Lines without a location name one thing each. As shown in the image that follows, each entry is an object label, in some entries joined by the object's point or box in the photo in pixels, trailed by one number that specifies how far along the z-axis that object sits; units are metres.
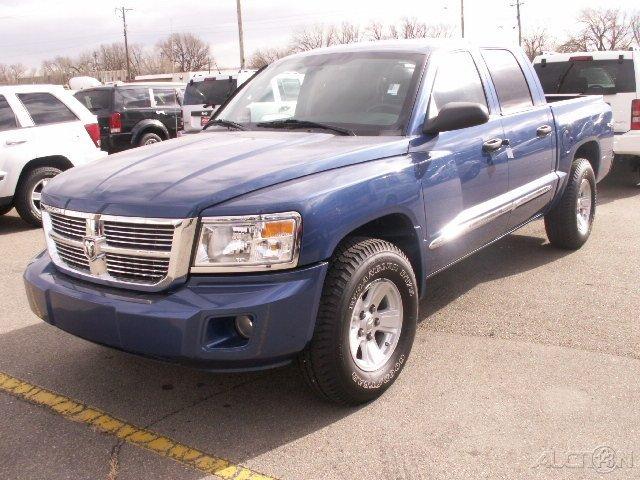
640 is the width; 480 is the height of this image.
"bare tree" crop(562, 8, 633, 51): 58.59
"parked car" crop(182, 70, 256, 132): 13.83
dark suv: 13.97
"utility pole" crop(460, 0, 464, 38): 47.81
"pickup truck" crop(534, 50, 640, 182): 8.88
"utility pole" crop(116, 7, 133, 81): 66.82
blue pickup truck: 2.88
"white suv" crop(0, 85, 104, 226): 8.00
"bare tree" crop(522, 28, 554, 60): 62.30
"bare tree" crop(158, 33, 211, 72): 92.12
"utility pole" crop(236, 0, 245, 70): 35.03
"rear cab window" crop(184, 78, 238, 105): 13.86
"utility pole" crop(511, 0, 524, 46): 60.00
